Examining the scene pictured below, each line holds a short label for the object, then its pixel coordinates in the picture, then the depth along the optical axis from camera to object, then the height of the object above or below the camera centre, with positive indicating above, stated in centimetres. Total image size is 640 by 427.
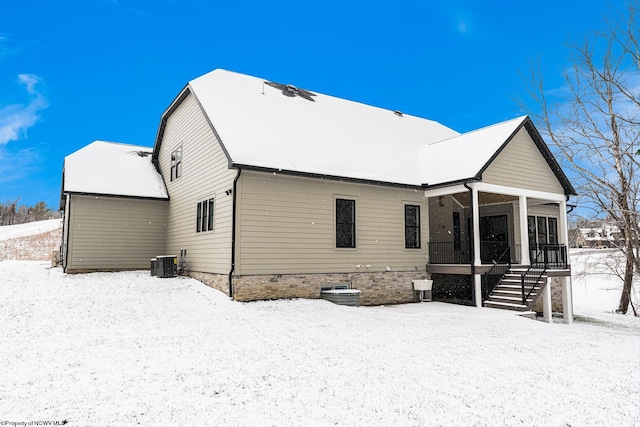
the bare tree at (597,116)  1012 +347
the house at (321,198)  1371 +202
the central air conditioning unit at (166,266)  1608 -44
